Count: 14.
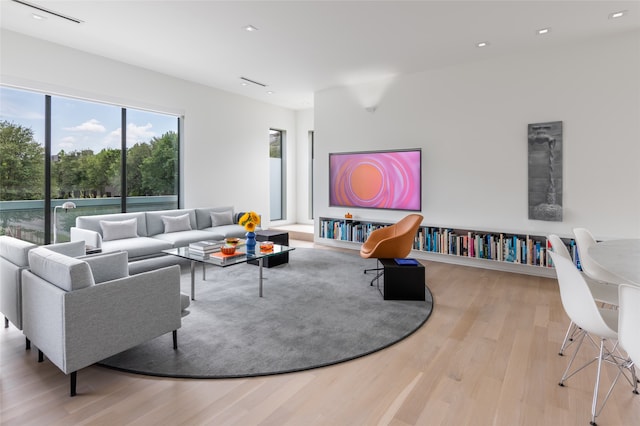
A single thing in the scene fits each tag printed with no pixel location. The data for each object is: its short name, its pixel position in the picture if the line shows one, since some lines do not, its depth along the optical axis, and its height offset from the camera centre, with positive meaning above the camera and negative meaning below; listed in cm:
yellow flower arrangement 414 -19
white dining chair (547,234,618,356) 228 -59
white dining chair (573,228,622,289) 258 -46
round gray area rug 239 -105
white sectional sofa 444 -36
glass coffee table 362 -56
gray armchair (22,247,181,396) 200 -64
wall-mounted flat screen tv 568 +47
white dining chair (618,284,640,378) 146 -49
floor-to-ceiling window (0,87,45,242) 431 +52
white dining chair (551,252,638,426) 183 -59
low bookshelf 456 -59
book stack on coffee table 386 -49
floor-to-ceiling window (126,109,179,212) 559 +76
